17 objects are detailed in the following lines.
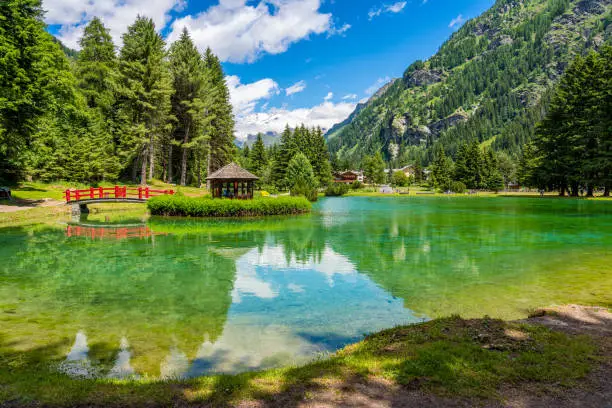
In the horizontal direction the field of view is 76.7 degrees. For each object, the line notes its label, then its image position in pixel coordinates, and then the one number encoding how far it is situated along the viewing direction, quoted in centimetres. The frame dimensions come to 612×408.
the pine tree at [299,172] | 7669
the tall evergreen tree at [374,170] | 13375
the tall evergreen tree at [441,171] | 11288
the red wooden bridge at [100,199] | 3856
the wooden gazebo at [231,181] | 4278
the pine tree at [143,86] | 5175
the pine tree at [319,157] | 9812
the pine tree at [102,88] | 5259
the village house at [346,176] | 16360
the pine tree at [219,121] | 6944
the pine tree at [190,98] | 5941
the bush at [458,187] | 10262
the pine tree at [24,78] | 3133
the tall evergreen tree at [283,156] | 8862
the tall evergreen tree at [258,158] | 10088
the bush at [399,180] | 15660
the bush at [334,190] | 9825
